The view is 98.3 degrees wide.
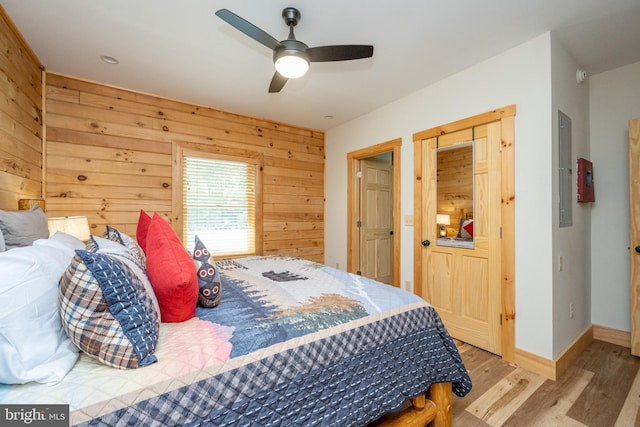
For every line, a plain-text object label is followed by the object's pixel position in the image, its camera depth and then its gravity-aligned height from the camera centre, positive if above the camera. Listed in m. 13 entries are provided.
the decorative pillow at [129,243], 1.46 -0.16
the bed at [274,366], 0.83 -0.54
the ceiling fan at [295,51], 1.74 +1.10
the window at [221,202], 3.49 +0.18
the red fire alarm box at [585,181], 2.50 +0.32
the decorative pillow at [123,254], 1.08 -0.17
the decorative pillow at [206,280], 1.40 -0.33
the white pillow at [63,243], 1.22 -0.13
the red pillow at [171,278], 1.17 -0.27
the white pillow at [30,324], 0.79 -0.33
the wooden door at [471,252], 2.45 -0.36
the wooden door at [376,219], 4.18 -0.06
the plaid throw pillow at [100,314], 0.87 -0.31
